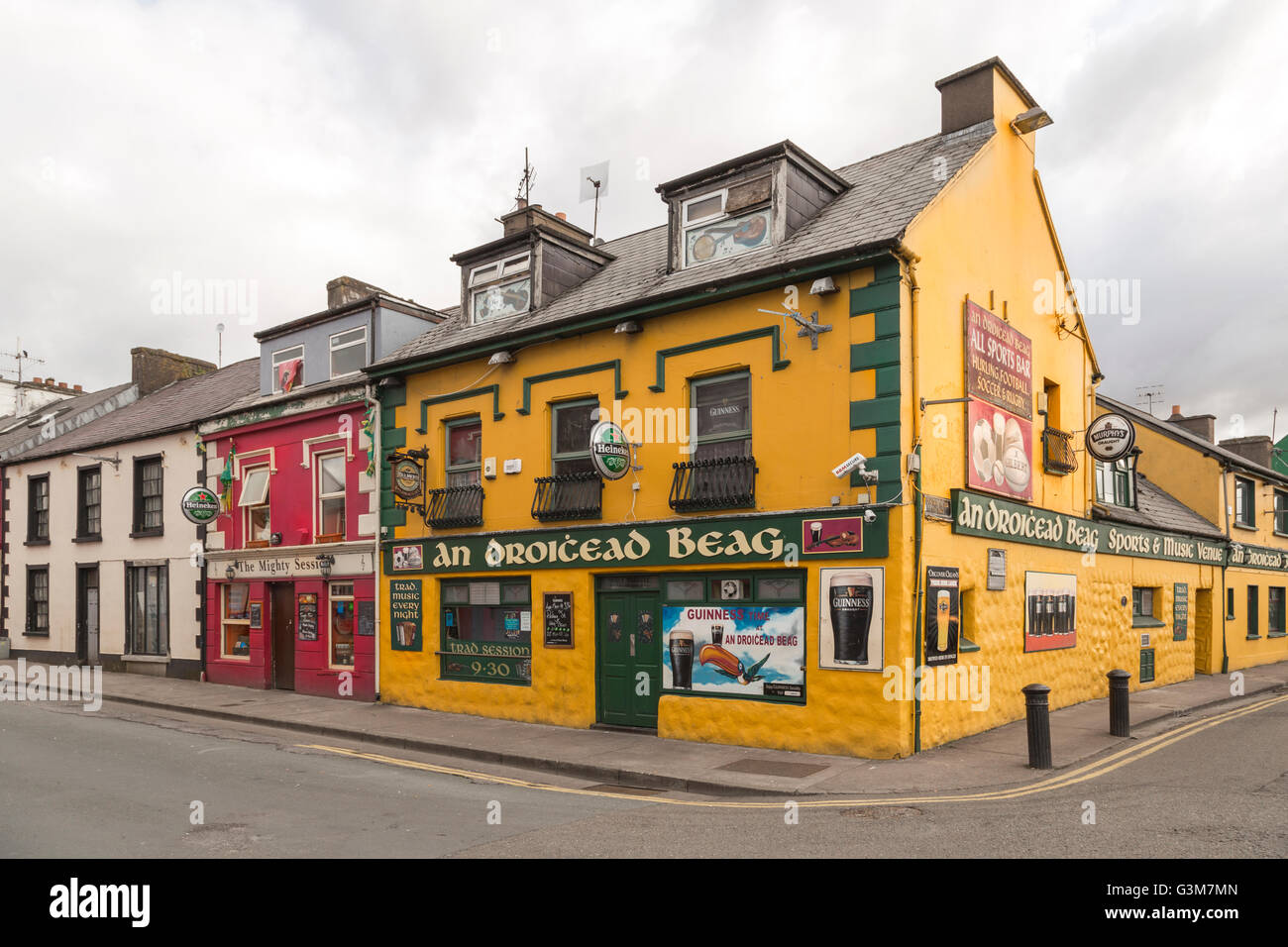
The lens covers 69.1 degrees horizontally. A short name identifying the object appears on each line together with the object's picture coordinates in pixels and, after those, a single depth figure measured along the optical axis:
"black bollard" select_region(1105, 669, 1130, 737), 12.78
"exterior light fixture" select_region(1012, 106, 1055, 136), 15.98
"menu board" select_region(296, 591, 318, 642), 18.94
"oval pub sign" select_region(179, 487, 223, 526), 20.30
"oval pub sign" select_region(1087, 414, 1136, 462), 16.00
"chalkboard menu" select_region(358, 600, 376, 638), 17.95
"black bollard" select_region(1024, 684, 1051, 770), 10.71
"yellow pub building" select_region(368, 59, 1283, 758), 12.06
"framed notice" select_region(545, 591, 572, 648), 14.94
